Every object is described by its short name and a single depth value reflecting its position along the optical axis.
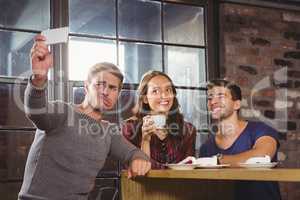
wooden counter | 1.62
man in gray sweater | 1.50
